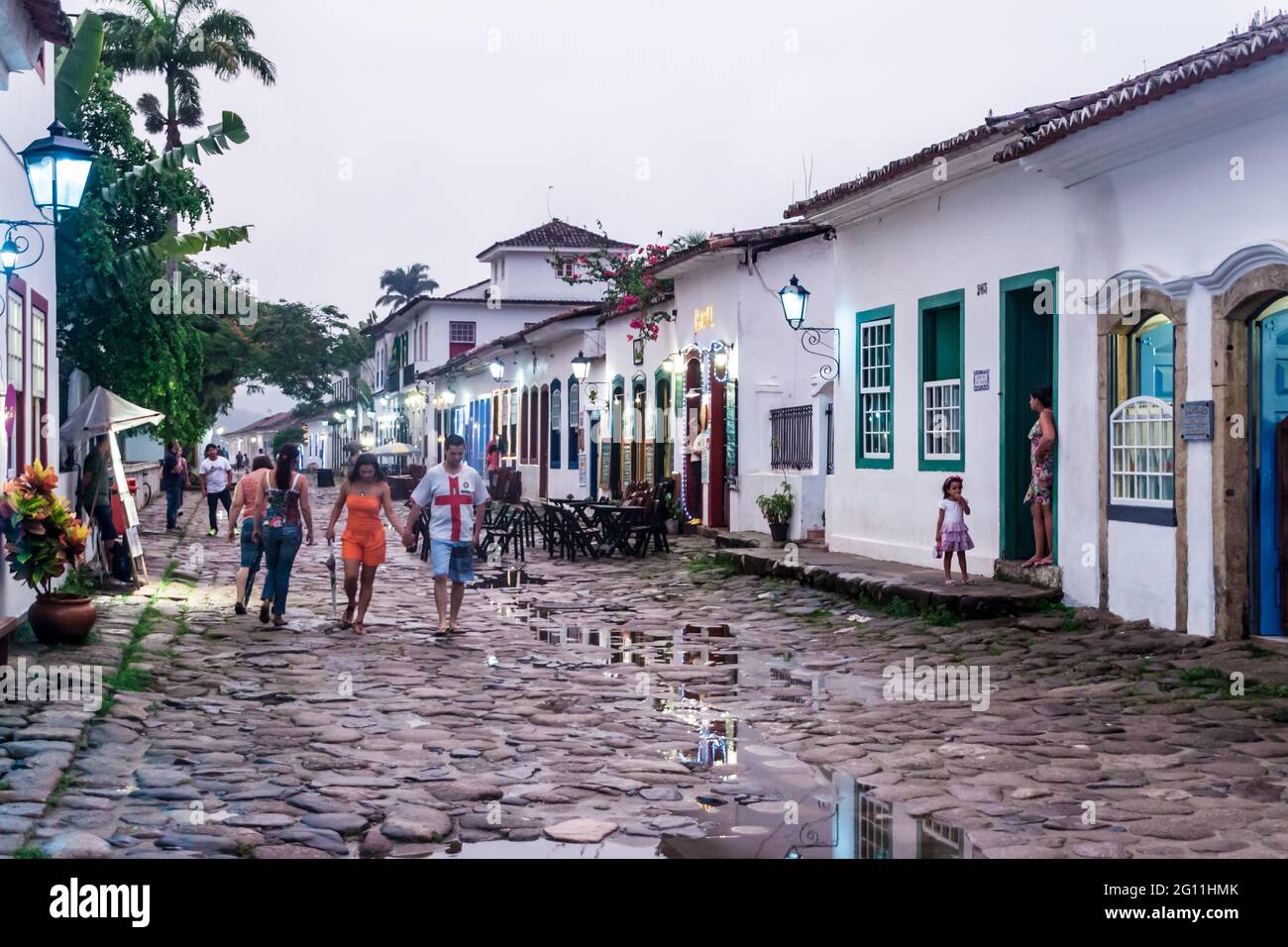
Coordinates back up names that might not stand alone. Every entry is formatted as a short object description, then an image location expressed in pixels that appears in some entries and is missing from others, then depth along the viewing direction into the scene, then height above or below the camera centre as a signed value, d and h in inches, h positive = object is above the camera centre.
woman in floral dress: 488.7 +1.4
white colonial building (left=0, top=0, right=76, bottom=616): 384.5 +75.9
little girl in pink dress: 511.2 -17.9
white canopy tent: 621.6 +28.6
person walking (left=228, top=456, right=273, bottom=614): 496.7 -11.9
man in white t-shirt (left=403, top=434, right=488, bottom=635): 473.7 -12.5
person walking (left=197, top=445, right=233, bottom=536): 963.3 +3.3
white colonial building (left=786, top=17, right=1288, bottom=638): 386.0 +50.1
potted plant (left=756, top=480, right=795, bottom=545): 738.2 -18.3
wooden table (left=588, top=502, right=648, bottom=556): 777.4 -23.2
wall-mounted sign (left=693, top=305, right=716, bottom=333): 861.8 +102.5
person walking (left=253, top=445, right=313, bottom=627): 483.2 -13.7
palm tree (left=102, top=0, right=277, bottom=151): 1202.0 +386.8
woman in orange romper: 475.8 -16.3
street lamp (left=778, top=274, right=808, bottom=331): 656.4 +85.9
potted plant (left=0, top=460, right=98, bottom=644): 394.6 -14.6
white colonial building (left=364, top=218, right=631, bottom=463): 1931.6 +255.6
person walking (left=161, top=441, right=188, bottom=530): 990.4 +2.9
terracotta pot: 408.8 -40.2
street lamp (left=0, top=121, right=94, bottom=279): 384.5 +88.1
